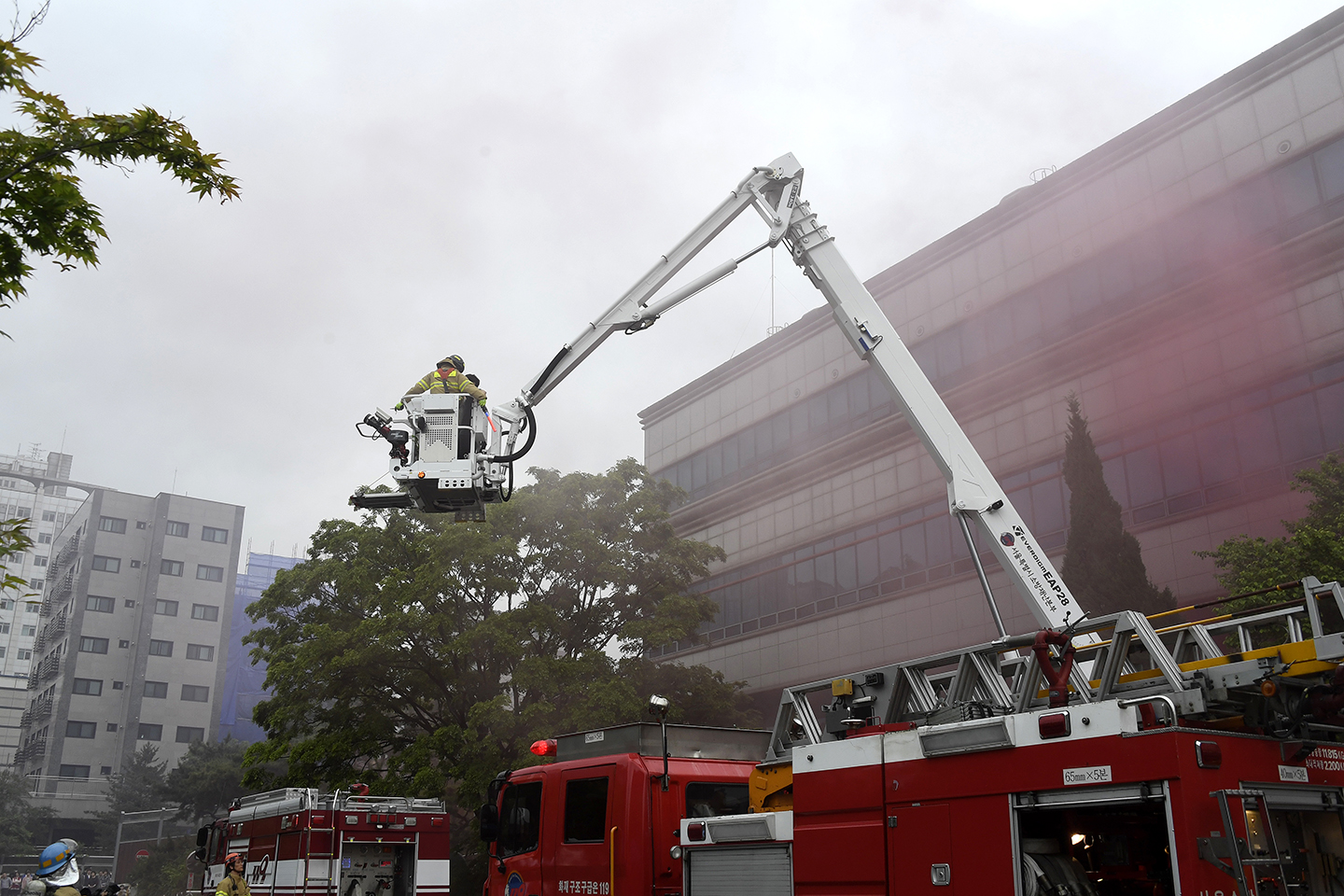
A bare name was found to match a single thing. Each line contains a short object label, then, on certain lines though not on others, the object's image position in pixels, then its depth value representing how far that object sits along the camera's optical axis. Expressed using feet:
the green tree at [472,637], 72.08
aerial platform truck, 17.78
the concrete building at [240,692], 298.97
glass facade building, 70.85
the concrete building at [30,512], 366.22
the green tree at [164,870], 132.36
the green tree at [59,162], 19.83
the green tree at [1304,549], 50.14
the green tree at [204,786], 166.81
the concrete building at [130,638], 259.39
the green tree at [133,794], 191.01
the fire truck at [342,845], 45.34
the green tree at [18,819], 195.53
